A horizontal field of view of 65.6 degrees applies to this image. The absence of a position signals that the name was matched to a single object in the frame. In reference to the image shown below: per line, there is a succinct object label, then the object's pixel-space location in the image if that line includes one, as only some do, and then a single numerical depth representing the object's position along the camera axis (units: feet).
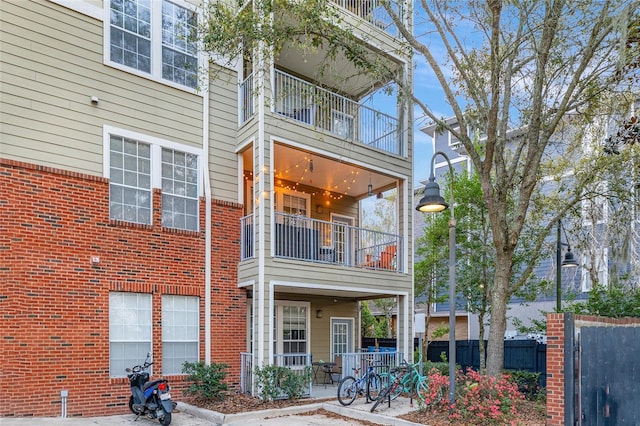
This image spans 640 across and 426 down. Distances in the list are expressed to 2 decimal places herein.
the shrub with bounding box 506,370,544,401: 37.86
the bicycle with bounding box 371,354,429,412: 31.81
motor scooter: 26.96
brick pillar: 22.84
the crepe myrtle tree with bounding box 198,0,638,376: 30.17
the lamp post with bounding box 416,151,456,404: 27.84
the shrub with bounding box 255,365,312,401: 32.68
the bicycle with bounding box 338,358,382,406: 33.18
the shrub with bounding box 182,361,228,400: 32.45
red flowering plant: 26.30
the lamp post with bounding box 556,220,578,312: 40.78
